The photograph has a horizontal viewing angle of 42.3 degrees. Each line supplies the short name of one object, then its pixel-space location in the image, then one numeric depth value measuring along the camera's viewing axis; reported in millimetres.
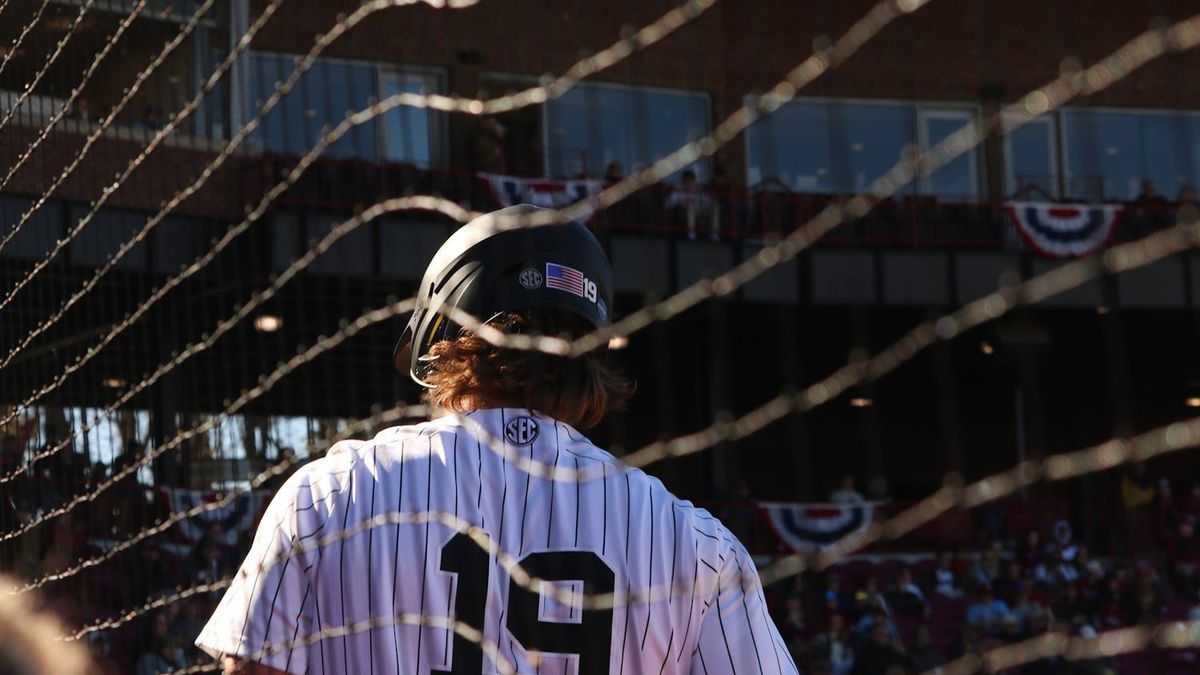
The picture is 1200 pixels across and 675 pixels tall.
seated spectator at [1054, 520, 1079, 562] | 15891
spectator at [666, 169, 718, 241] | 16609
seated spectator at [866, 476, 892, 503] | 17656
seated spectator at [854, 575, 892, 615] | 13625
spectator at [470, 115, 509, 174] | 16406
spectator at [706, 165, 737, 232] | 17062
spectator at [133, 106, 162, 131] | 11686
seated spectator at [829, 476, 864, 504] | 17109
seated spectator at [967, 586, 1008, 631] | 13023
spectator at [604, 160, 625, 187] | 16105
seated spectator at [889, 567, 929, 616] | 13938
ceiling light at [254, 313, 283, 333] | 12508
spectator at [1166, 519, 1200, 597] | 14719
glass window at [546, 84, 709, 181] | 17406
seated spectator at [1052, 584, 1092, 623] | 14157
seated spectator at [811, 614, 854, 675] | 12344
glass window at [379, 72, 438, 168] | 16250
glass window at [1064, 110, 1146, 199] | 19516
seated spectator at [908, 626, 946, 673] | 11617
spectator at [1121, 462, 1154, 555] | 16828
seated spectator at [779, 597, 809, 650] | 12820
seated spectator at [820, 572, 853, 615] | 13398
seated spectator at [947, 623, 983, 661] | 11656
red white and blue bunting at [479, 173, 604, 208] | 15492
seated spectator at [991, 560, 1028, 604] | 13828
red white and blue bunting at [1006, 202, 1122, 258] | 17359
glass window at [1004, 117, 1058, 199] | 19703
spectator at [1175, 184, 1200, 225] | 18712
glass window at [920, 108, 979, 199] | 19188
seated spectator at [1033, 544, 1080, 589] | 15086
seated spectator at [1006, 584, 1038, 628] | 13273
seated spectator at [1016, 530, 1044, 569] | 15148
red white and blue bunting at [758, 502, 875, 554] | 16062
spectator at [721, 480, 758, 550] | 15461
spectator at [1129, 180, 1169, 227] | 18391
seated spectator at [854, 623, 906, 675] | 11883
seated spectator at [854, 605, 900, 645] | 12719
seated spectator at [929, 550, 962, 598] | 14766
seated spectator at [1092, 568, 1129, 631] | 14109
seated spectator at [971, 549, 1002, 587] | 14245
